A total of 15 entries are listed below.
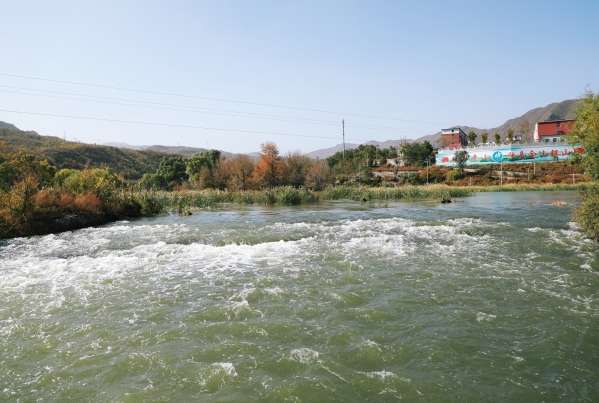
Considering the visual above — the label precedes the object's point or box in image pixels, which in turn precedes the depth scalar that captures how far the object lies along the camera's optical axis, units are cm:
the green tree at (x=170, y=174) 6481
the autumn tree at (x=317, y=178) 5716
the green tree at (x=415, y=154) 9799
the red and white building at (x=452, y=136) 13462
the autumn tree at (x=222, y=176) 5831
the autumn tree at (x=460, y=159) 8019
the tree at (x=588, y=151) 1509
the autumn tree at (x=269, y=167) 5728
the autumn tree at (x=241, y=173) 5697
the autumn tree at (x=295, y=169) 5897
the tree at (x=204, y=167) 5800
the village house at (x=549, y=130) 9329
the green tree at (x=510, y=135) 10059
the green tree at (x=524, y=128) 11552
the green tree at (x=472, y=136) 12081
